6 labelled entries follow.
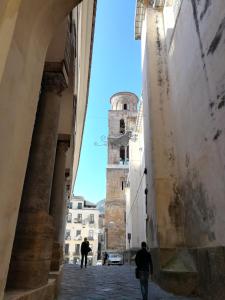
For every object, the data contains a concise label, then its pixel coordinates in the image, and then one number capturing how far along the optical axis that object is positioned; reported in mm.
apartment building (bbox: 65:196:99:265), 47469
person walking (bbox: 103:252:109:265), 23928
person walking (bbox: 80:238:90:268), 12897
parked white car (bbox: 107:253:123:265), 21734
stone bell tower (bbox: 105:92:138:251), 30188
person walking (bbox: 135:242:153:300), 5448
